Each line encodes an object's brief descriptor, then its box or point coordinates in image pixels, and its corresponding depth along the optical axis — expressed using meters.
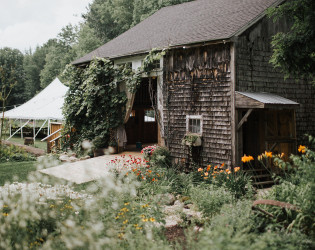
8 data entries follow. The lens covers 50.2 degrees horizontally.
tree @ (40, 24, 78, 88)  45.53
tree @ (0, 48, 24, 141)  47.82
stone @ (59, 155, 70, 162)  12.69
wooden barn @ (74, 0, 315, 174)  8.88
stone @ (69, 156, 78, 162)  12.63
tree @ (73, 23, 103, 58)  31.97
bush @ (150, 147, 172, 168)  9.51
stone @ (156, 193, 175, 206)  5.20
